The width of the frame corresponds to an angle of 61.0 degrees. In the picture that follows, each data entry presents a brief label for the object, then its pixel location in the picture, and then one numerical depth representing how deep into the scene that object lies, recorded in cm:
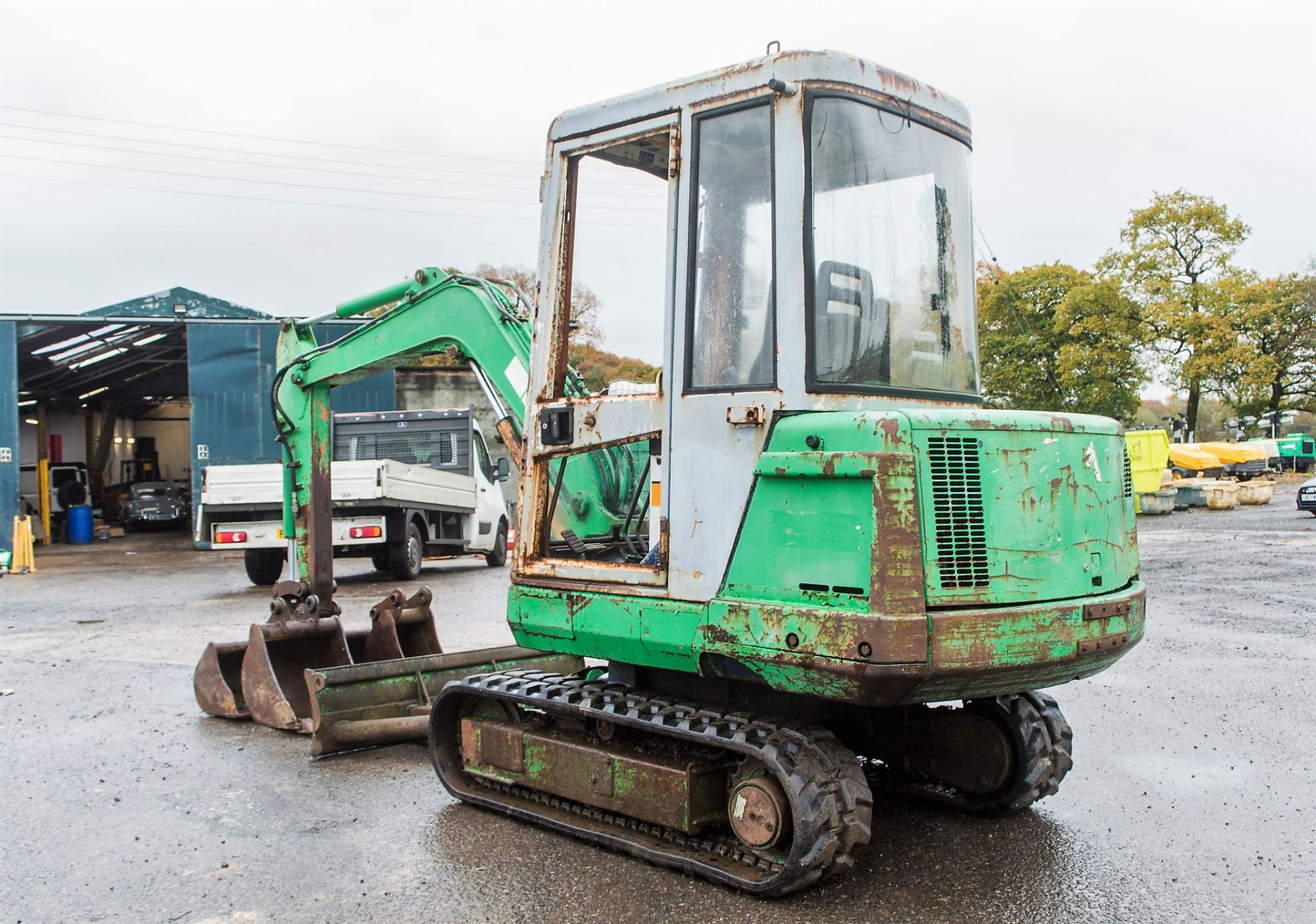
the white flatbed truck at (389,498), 1579
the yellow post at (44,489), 2847
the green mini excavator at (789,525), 390
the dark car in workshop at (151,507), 3188
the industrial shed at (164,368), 2458
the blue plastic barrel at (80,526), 2838
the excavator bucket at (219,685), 727
